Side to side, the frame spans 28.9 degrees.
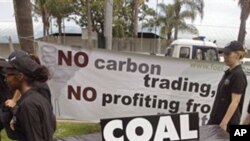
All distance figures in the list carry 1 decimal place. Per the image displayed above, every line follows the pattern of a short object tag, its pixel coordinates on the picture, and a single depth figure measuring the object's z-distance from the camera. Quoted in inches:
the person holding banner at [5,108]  133.8
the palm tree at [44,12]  1486.5
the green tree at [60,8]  1411.2
